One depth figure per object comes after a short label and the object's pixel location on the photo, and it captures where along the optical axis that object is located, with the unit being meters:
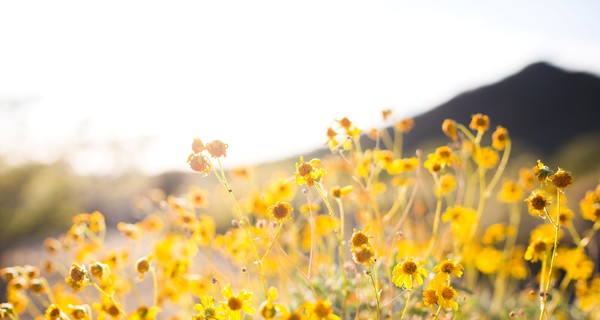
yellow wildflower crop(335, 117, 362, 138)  0.85
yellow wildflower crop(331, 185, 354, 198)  0.80
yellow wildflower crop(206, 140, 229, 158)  0.69
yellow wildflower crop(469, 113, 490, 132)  0.87
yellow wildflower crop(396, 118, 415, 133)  1.02
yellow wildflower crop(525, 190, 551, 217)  0.69
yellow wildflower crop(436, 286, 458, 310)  0.68
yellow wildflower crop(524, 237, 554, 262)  0.77
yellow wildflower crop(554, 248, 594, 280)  1.01
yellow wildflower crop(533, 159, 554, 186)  0.67
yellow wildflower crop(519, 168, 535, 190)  1.03
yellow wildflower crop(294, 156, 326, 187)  0.70
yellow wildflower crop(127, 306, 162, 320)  0.77
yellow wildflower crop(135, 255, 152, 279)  0.78
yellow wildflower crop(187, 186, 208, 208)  1.00
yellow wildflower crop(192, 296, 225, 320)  0.66
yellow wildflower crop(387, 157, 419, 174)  0.93
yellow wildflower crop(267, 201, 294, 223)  0.70
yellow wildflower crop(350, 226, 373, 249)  0.66
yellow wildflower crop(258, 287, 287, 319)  0.62
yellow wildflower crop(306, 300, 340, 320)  0.64
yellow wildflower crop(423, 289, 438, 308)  0.69
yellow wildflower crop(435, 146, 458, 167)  0.85
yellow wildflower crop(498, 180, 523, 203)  1.06
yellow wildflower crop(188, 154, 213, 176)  0.69
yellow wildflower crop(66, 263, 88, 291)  0.72
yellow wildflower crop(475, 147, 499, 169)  0.95
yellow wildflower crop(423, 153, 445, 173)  0.85
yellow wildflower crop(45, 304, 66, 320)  0.73
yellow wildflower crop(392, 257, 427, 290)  0.70
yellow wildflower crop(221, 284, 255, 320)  0.68
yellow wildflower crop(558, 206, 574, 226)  0.90
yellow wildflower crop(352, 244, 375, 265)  0.64
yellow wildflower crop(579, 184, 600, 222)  0.82
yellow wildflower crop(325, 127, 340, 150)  0.84
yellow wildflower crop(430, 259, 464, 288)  0.69
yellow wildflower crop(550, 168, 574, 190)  0.68
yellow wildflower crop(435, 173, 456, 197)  1.00
